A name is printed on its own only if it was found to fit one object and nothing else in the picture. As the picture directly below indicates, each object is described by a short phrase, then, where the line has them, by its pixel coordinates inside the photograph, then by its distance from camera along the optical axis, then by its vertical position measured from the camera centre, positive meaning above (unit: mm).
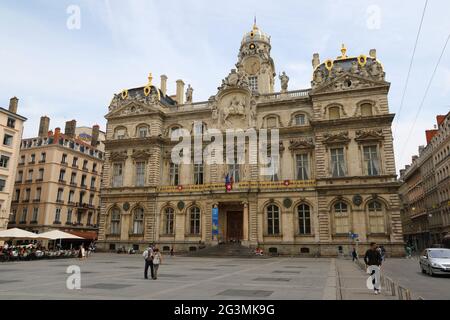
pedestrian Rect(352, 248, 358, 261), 32125 -1404
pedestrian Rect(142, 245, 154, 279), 17797 -1014
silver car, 19219 -1112
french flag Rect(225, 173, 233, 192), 40656 +6244
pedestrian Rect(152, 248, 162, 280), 17547 -1095
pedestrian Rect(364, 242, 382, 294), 13023 -831
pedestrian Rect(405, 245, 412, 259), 38081 -1205
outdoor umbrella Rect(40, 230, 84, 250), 34919 +230
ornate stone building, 38062 +7814
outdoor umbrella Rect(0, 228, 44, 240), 32675 +270
